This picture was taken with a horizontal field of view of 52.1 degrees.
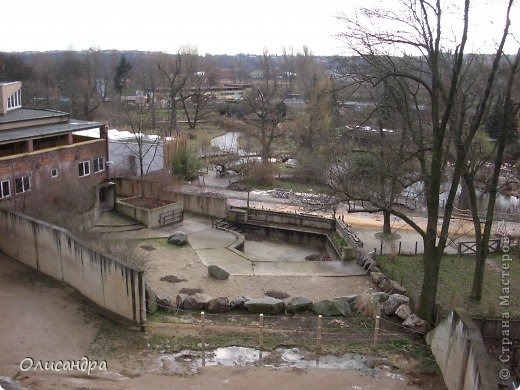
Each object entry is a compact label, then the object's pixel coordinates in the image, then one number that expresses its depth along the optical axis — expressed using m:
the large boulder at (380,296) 16.71
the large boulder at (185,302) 16.39
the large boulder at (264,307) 16.36
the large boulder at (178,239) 24.97
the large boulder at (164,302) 16.13
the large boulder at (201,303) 16.34
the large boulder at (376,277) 19.76
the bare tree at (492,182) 15.95
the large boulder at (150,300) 15.67
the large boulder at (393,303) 16.06
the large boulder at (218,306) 16.33
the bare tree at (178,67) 61.62
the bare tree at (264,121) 48.20
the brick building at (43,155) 24.56
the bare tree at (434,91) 13.62
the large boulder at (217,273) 19.98
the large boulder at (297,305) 16.39
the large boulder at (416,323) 14.91
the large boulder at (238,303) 16.53
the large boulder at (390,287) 17.92
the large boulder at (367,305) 16.07
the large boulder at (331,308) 16.20
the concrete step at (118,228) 26.56
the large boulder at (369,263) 21.53
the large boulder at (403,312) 15.57
